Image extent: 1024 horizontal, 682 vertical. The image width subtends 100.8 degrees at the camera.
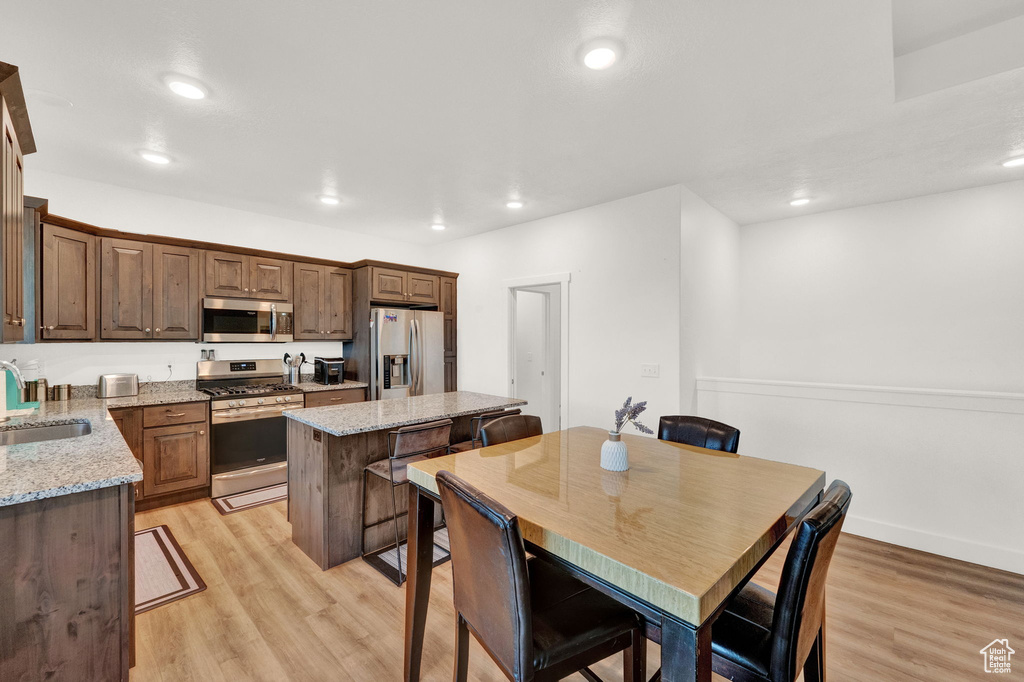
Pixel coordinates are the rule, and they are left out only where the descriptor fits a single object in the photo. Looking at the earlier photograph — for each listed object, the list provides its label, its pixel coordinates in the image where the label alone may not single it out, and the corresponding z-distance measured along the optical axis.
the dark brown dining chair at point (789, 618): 1.00
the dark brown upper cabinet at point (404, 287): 4.64
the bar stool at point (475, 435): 2.71
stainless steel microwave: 3.84
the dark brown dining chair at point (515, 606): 1.02
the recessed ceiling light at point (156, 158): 2.94
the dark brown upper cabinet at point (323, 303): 4.40
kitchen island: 2.50
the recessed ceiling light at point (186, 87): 2.09
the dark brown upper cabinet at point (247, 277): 3.87
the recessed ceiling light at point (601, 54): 1.82
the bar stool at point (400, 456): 2.30
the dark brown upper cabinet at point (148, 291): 3.36
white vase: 1.61
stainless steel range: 3.62
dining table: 0.86
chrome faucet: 2.35
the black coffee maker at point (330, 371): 4.41
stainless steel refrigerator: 4.49
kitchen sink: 2.29
